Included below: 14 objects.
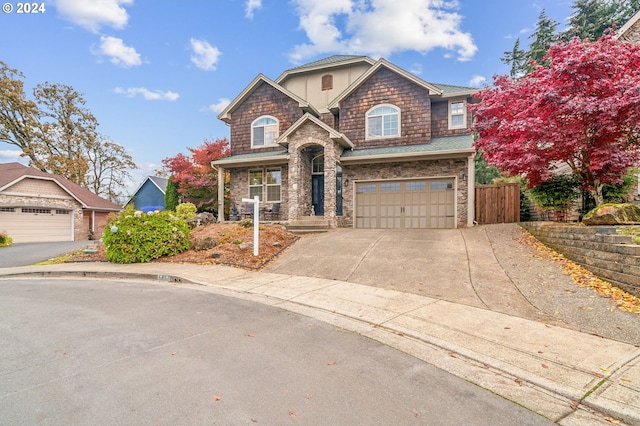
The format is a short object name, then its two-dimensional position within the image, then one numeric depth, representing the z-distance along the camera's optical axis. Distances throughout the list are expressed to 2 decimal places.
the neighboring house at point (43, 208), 19.30
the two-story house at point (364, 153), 14.06
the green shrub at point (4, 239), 17.08
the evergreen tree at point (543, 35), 24.78
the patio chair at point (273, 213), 16.27
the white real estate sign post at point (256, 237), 9.75
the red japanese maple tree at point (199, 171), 17.75
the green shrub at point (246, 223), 13.49
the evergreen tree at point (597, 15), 22.09
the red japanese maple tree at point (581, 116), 7.14
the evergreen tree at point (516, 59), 26.84
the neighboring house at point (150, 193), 31.97
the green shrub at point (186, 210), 15.80
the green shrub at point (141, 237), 10.43
